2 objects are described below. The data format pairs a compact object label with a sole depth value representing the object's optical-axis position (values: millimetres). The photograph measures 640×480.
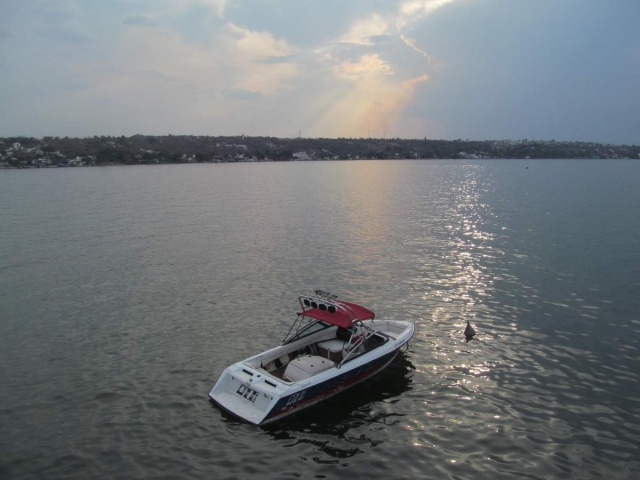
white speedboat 13883
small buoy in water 19581
